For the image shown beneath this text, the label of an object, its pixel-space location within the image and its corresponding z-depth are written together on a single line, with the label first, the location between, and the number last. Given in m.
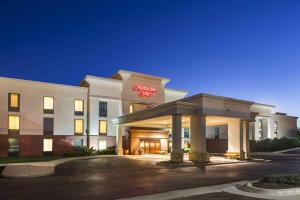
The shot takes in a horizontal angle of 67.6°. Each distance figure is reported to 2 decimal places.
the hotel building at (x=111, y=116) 25.20
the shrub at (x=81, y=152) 31.36
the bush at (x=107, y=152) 34.43
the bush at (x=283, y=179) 10.79
